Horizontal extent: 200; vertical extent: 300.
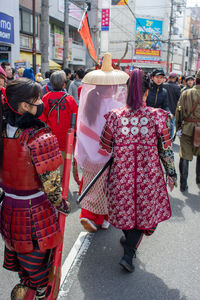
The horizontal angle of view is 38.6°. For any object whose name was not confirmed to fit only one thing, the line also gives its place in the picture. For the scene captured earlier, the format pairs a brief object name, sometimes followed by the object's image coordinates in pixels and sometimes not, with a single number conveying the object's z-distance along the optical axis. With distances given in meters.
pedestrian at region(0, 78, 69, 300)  1.69
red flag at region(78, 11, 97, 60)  3.48
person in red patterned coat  2.38
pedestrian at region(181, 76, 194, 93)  7.66
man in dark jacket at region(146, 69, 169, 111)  5.05
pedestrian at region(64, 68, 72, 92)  7.58
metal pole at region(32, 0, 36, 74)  13.81
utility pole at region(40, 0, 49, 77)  11.36
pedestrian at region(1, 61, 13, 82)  6.32
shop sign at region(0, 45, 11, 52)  14.41
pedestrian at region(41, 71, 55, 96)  5.11
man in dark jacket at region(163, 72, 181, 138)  7.27
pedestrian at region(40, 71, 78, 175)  3.89
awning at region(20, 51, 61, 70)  18.66
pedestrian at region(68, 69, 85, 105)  6.18
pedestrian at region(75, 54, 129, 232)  2.92
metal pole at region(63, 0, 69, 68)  15.67
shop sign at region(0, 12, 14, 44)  13.54
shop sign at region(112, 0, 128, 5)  44.03
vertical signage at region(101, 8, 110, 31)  32.03
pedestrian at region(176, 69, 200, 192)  4.47
